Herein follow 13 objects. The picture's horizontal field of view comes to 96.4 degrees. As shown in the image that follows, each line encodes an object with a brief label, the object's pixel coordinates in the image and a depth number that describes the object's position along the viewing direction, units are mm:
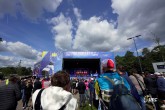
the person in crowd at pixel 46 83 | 3925
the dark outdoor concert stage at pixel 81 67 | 14896
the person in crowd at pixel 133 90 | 1308
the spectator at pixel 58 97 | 868
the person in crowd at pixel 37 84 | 4119
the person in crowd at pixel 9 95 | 1769
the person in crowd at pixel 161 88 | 3366
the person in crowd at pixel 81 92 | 4987
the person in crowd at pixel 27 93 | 4282
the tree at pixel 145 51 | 42131
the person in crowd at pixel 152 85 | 3518
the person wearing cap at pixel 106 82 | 1187
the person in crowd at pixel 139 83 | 2371
